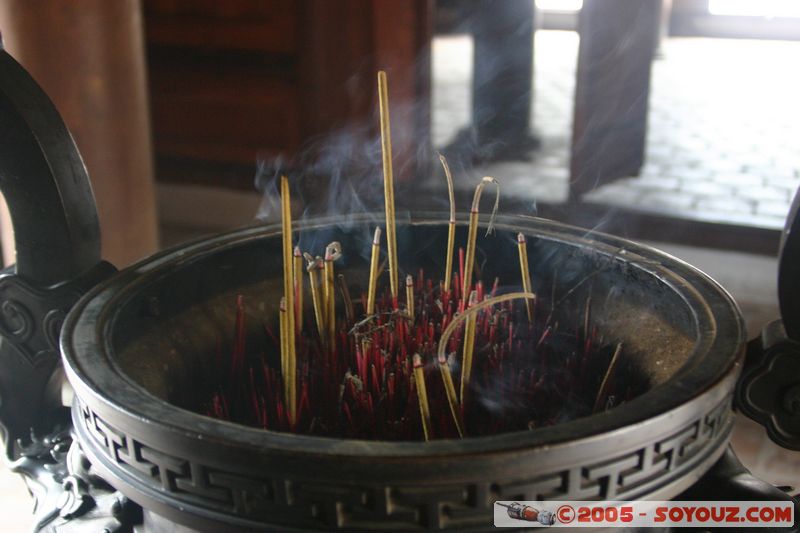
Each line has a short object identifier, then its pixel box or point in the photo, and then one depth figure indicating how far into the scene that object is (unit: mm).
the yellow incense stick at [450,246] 1378
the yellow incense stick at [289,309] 1104
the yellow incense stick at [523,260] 1285
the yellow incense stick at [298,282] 1247
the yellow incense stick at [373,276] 1251
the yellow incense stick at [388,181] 1221
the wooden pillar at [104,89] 2299
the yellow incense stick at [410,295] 1249
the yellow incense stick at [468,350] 1116
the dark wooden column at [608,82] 3285
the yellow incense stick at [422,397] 976
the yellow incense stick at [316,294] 1208
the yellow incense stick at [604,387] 1232
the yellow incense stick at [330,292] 1194
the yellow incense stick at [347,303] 1416
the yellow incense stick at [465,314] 950
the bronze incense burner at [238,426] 856
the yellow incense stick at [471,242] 1306
